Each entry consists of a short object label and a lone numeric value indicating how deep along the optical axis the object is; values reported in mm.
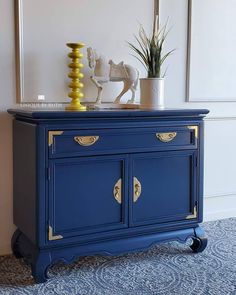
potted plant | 2203
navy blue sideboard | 1860
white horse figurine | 2234
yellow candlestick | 2021
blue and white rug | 1841
